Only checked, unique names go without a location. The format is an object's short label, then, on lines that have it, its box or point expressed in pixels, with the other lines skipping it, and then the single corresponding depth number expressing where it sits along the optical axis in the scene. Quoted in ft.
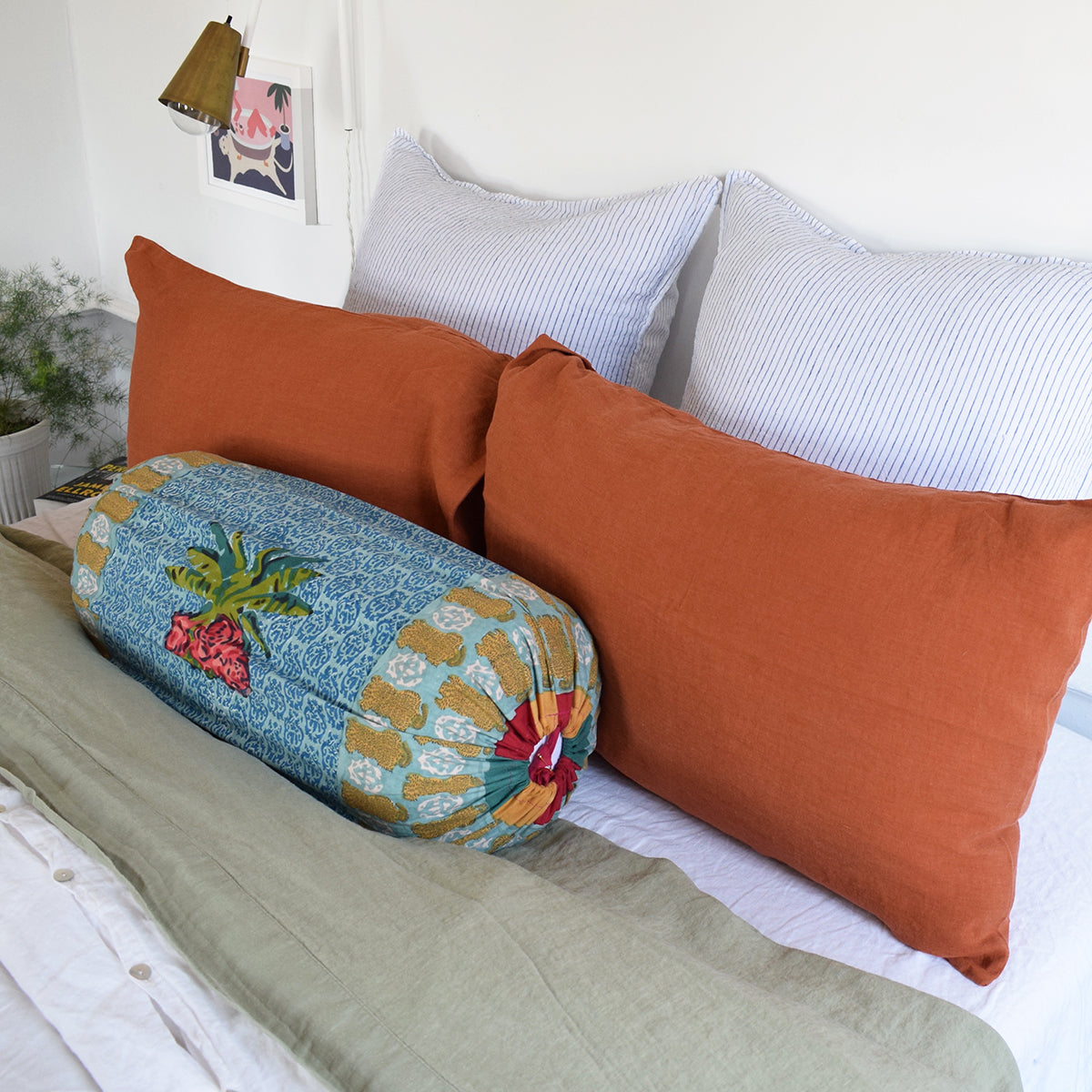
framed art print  5.87
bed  1.95
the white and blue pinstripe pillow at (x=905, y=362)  2.83
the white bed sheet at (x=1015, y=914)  2.36
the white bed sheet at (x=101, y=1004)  1.83
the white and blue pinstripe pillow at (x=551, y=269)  3.81
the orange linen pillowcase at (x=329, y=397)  3.29
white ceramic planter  6.61
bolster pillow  2.39
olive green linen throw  1.87
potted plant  6.74
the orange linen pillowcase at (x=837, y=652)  2.19
